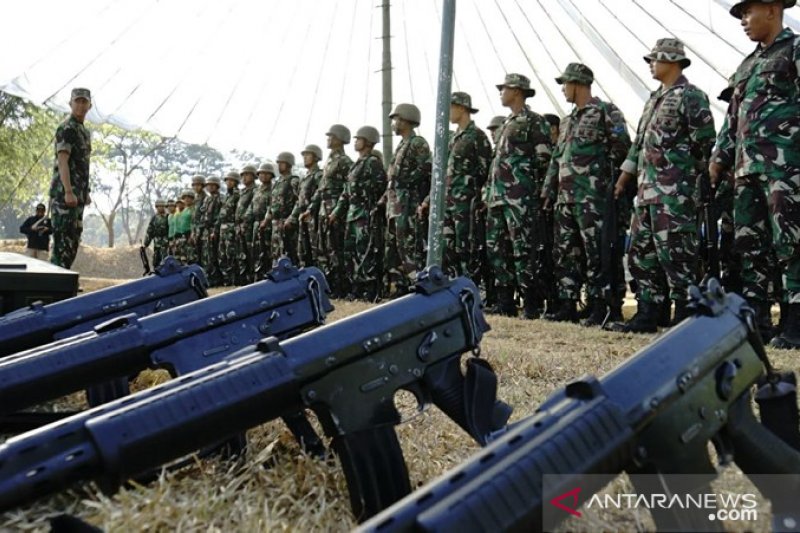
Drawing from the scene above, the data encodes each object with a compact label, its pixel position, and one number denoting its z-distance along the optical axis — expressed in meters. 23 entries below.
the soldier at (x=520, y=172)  5.75
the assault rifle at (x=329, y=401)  1.18
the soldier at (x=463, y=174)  6.48
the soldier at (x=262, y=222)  10.74
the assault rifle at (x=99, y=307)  2.52
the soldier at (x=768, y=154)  3.69
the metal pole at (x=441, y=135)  4.10
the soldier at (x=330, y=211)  8.52
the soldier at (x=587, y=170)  5.15
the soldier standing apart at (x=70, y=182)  6.07
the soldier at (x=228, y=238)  11.88
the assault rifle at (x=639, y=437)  0.94
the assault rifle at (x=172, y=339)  1.85
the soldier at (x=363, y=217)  7.85
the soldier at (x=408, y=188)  7.06
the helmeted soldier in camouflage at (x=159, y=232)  14.84
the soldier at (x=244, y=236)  11.26
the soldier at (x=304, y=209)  9.33
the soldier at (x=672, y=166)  4.38
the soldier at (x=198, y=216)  13.02
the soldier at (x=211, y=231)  12.44
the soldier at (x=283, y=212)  9.88
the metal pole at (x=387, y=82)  8.71
